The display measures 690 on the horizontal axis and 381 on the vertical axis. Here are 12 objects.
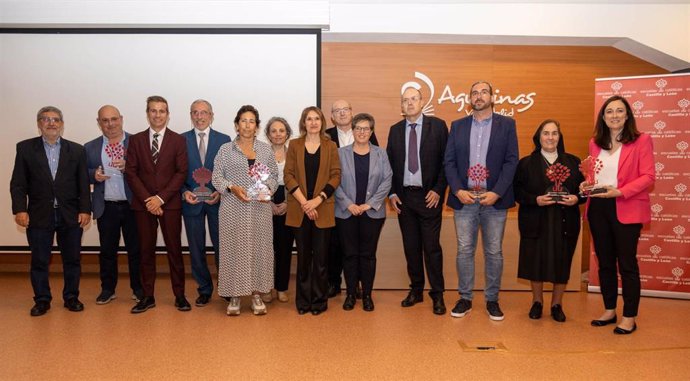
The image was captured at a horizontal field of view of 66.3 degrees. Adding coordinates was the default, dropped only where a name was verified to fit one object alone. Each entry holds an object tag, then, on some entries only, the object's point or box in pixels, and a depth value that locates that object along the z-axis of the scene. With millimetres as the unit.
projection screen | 6168
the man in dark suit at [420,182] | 4414
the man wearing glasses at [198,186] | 4707
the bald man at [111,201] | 4719
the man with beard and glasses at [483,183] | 4195
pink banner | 5137
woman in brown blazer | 4340
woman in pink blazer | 3887
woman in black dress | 4172
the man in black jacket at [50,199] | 4426
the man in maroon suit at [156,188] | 4449
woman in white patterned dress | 4301
